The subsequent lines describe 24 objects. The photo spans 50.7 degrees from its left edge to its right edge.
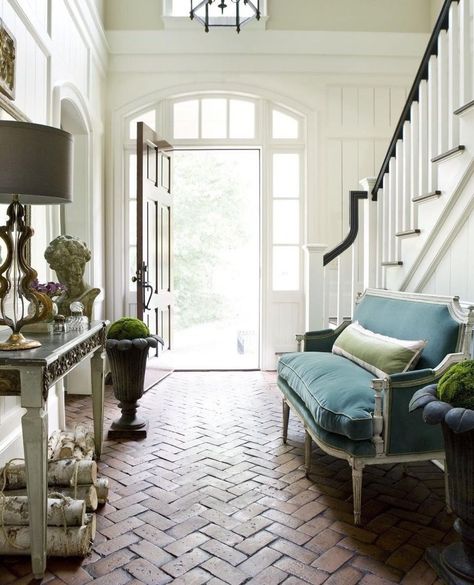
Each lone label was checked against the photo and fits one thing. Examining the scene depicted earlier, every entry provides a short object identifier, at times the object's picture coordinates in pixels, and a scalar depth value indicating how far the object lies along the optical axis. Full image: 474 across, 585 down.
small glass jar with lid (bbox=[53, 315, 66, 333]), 2.52
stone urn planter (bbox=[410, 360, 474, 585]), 1.72
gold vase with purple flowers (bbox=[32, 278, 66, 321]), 2.47
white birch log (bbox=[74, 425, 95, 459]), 2.93
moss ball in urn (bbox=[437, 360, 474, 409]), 1.73
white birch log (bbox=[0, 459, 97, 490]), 2.38
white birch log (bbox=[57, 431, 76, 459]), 2.75
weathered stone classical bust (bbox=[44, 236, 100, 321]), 2.74
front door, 4.51
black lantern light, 5.07
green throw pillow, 2.52
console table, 1.85
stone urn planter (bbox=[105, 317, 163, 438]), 3.46
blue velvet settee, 2.24
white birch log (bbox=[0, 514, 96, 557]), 2.02
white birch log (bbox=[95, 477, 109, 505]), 2.48
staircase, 2.78
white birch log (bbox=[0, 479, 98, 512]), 2.32
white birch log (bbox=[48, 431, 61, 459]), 2.75
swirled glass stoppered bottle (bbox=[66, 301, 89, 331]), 2.63
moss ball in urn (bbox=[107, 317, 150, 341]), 3.54
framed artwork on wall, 2.57
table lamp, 1.88
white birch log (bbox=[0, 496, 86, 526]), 2.06
